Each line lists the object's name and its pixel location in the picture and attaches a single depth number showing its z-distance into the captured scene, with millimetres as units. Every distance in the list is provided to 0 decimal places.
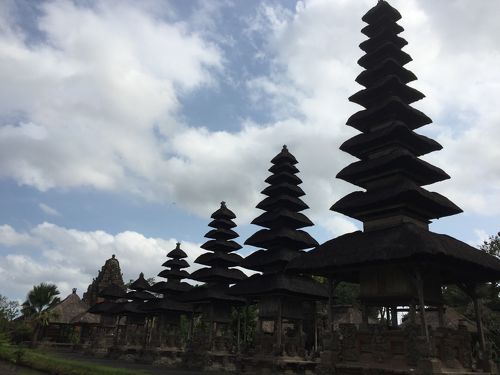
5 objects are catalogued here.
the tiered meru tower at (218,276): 32250
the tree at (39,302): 43969
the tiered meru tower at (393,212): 15727
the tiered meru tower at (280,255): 25328
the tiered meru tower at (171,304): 35969
